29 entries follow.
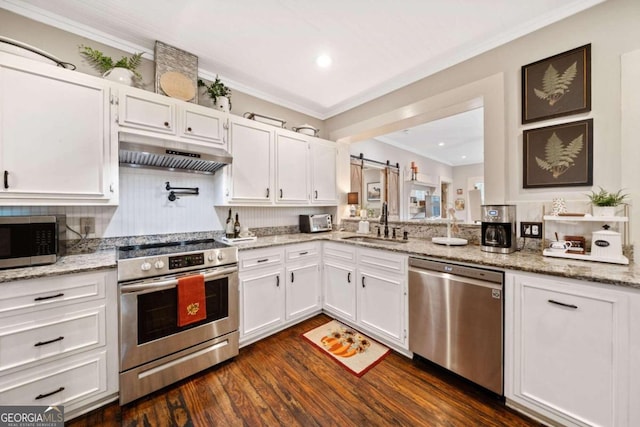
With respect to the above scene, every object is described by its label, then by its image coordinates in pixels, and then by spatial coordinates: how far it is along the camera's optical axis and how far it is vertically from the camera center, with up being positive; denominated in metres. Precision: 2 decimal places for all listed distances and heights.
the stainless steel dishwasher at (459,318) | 1.58 -0.78
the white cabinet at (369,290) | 2.12 -0.78
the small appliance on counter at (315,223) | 3.37 -0.15
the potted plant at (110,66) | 1.95 +1.25
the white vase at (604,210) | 1.56 +0.01
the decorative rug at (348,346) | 2.03 -1.27
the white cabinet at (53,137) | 1.52 +0.53
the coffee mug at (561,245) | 1.69 -0.24
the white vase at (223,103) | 2.53 +1.16
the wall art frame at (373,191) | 5.09 +0.45
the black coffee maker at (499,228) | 1.86 -0.13
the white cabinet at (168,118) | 1.92 +0.85
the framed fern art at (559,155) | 1.73 +0.43
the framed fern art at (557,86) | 1.73 +0.97
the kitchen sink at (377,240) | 2.59 -0.33
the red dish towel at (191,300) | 1.79 -0.67
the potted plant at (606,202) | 1.55 +0.07
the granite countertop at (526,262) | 1.25 -0.33
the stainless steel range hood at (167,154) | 1.82 +0.48
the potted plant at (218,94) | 2.53 +1.27
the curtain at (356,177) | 4.32 +0.66
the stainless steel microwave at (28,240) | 1.44 -0.17
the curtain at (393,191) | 5.20 +0.48
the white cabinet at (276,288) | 2.26 -0.79
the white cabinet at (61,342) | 1.33 -0.78
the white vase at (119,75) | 1.95 +1.13
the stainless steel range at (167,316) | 1.62 -0.78
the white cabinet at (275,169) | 2.57 +0.55
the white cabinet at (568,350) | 1.21 -0.77
